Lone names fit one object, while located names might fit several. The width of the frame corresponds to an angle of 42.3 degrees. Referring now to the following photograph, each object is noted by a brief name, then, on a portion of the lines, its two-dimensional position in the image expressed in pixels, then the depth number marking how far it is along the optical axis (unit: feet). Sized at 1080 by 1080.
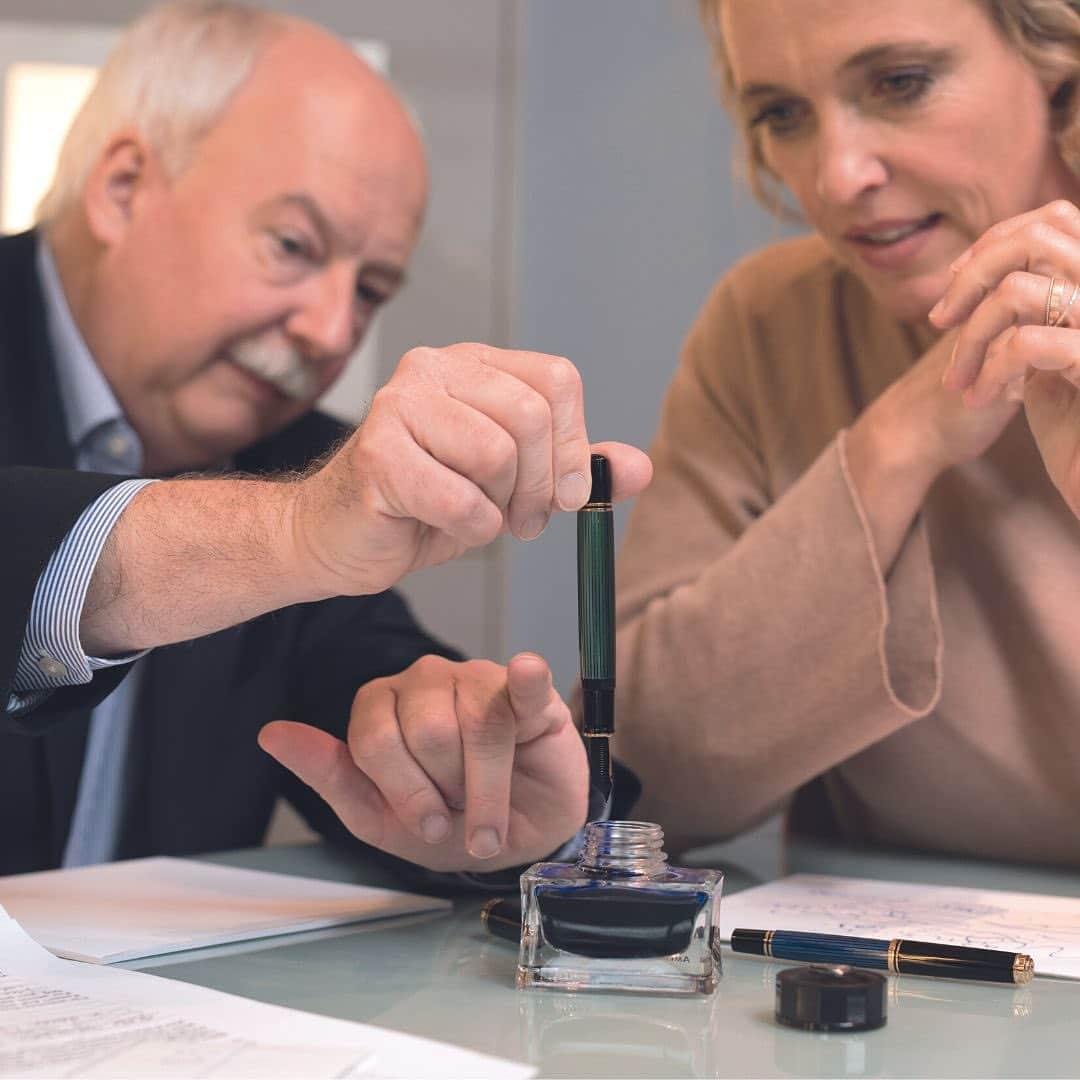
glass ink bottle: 2.35
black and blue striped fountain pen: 2.44
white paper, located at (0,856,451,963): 2.68
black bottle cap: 2.15
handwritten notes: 2.76
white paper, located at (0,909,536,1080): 1.87
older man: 3.10
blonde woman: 3.75
